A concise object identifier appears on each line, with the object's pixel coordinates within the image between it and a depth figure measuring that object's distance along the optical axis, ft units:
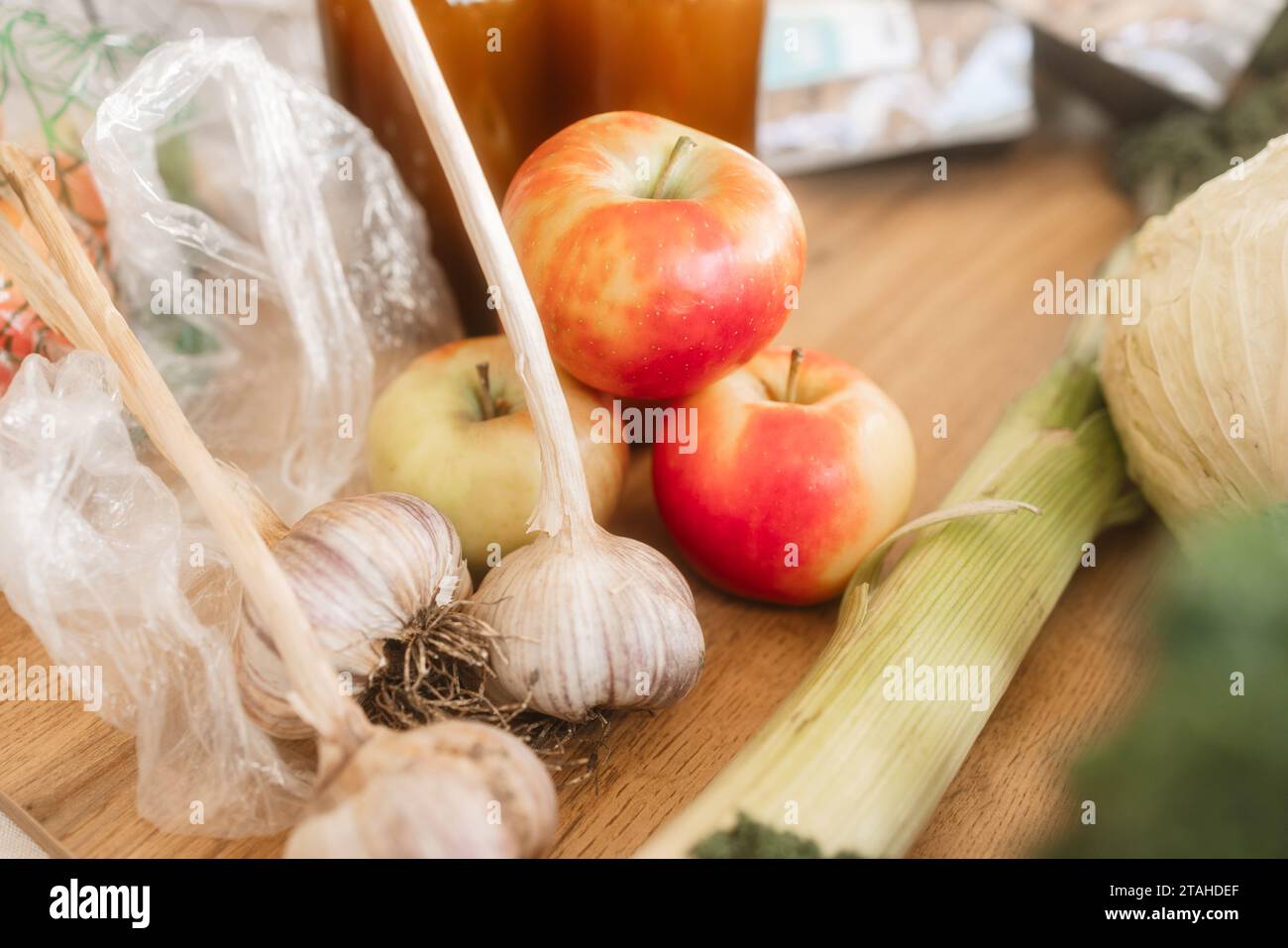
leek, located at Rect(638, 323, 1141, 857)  1.65
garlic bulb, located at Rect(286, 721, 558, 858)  1.42
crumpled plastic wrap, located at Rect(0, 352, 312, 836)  1.77
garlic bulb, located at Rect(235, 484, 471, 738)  1.73
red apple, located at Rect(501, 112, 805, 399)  2.01
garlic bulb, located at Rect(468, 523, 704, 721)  1.81
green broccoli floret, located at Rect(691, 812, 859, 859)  1.58
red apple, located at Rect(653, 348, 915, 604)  2.17
